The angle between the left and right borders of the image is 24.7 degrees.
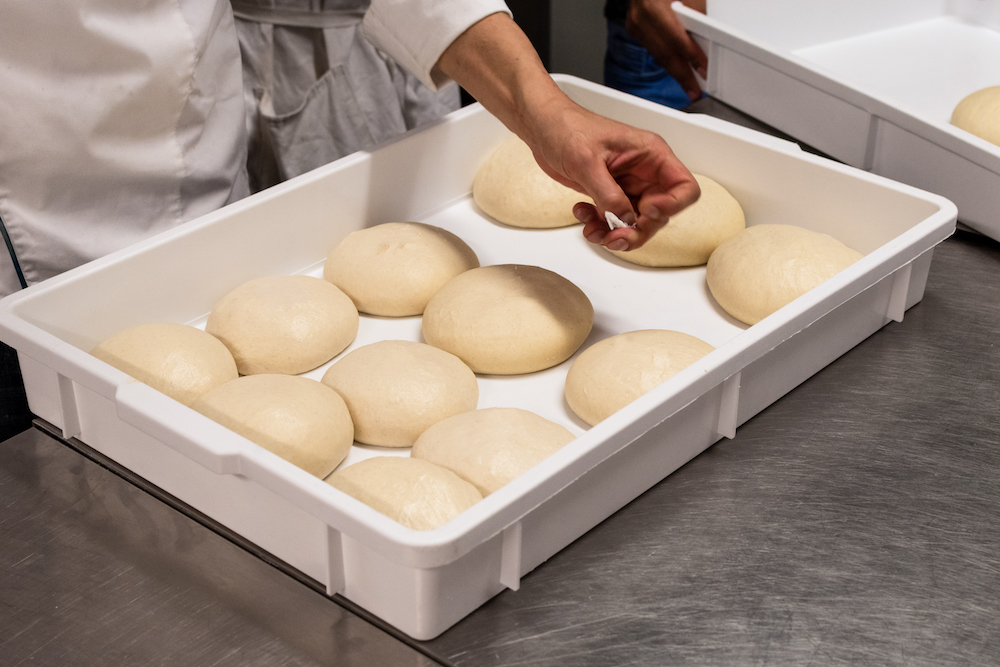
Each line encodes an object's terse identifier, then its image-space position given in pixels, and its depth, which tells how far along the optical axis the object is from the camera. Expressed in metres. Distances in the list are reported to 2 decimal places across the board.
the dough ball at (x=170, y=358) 1.56
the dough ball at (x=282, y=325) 1.62
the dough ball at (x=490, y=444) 1.48
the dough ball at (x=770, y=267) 1.64
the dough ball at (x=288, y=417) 1.50
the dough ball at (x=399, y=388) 1.55
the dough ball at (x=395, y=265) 1.68
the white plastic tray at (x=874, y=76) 1.75
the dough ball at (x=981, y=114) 1.83
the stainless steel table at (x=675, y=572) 1.41
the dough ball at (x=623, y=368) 1.55
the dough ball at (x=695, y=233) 1.70
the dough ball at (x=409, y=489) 1.44
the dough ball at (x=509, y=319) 1.62
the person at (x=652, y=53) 1.97
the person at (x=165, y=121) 1.59
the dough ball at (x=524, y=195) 1.77
